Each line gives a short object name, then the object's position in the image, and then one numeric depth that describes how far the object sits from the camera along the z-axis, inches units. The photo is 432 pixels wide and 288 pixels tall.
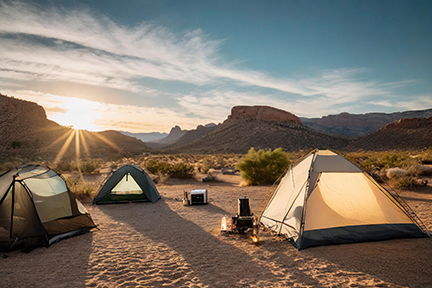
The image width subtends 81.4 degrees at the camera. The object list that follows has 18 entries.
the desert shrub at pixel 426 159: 696.4
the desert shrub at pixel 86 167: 846.1
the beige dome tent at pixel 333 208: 233.5
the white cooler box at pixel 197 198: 408.5
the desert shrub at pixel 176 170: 729.0
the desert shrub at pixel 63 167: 942.7
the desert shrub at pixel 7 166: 891.2
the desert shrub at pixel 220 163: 1009.6
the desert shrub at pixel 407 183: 474.0
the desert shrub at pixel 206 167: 845.8
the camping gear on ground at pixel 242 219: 259.6
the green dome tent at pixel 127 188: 429.7
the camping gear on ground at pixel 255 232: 236.2
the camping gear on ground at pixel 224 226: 270.3
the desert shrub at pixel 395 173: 521.0
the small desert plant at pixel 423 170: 559.3
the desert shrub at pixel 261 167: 612.3
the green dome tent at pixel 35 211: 228.4
